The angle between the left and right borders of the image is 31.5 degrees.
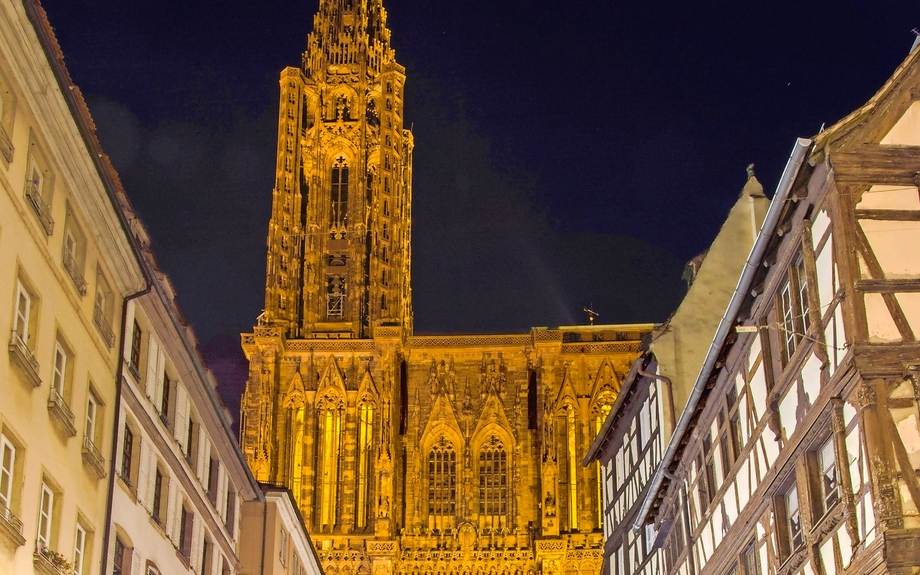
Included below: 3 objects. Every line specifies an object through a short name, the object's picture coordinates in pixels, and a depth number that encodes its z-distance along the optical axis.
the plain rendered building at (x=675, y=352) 33.59
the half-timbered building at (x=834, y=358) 19.70
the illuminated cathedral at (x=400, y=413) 70.88
